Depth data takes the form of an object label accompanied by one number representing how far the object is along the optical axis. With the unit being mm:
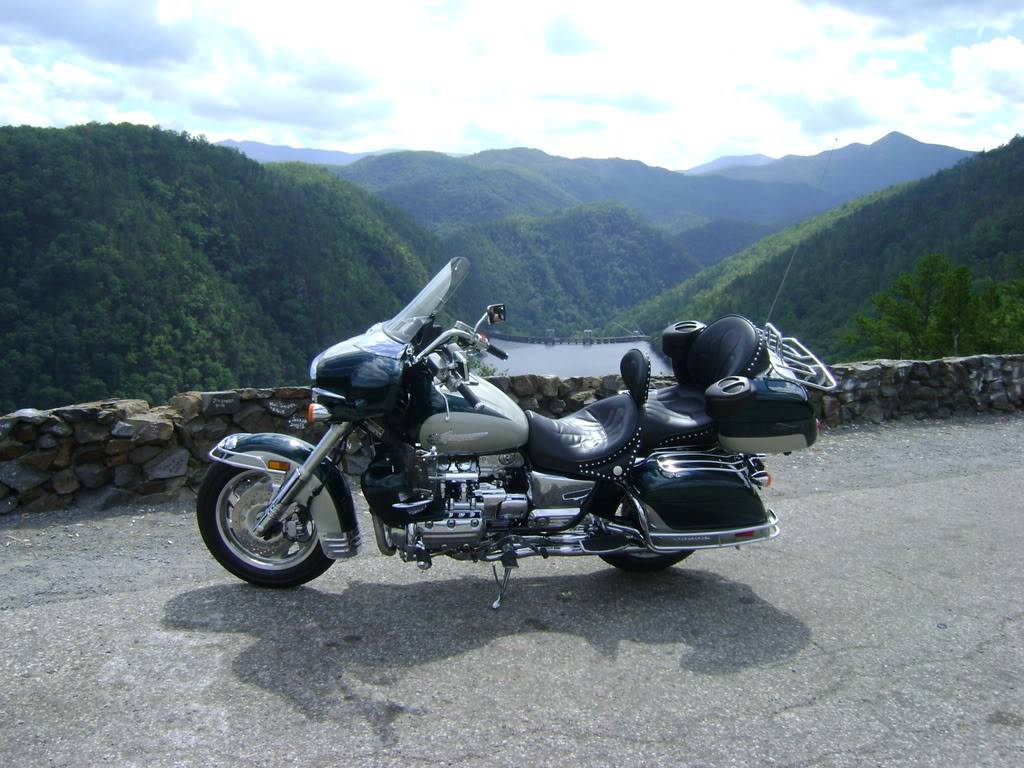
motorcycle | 3885
